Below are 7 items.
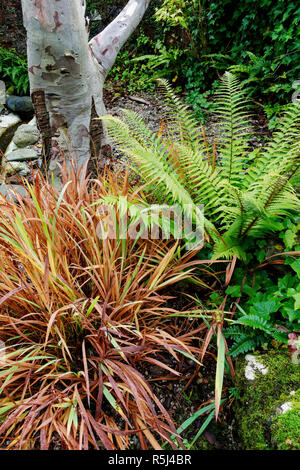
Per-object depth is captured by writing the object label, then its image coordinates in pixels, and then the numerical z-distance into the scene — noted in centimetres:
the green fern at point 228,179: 152
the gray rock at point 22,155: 366
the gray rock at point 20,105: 486
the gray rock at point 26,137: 402
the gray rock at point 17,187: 304
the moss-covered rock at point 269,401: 114
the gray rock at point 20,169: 348
